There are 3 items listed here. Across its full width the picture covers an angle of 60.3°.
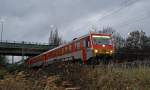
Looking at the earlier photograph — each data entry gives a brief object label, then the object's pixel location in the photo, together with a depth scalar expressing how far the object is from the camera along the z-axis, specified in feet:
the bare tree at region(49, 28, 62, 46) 151.32
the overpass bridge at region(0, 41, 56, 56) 97.62
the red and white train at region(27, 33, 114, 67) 35.49
